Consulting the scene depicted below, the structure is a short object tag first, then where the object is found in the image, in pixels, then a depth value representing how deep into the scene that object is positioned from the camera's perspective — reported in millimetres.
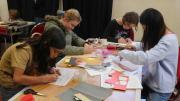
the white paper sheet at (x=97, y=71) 1980
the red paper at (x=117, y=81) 1729
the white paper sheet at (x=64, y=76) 1739
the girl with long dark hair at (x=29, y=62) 1606
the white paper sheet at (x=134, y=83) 1746
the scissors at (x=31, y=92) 1537
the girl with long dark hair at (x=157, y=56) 1921
